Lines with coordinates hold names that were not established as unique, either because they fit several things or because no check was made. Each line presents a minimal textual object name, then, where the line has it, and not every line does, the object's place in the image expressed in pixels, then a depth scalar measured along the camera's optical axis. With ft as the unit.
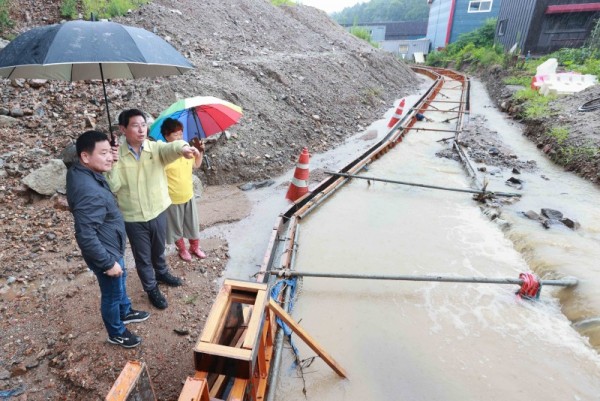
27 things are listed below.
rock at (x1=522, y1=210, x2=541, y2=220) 19.51
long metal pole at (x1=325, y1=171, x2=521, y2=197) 21.30
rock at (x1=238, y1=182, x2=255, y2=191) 21.44
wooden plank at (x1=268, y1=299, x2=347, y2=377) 8.05
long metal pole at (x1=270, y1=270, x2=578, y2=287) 12.44
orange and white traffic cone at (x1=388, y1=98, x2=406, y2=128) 37.83
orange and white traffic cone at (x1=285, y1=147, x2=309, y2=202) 19.51
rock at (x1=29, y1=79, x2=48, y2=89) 20.21
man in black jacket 7.69
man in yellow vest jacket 9.29
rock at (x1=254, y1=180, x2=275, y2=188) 21.97
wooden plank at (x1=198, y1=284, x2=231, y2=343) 6.09
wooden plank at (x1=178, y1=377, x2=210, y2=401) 4.99
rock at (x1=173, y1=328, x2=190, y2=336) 10.44
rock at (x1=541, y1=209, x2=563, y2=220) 19.61
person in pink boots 11.58
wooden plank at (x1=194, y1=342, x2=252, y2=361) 5.81
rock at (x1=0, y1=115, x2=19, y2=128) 17.80
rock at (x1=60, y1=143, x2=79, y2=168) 16.75
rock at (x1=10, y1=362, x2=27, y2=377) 8.82
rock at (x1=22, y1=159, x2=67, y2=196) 15.40
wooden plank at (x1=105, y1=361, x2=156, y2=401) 4.23
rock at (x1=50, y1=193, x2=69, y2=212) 15.20
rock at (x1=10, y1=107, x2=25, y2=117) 18.35
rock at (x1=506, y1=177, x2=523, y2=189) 24.58
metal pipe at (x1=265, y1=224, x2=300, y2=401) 8.58
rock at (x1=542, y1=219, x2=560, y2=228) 18.73
